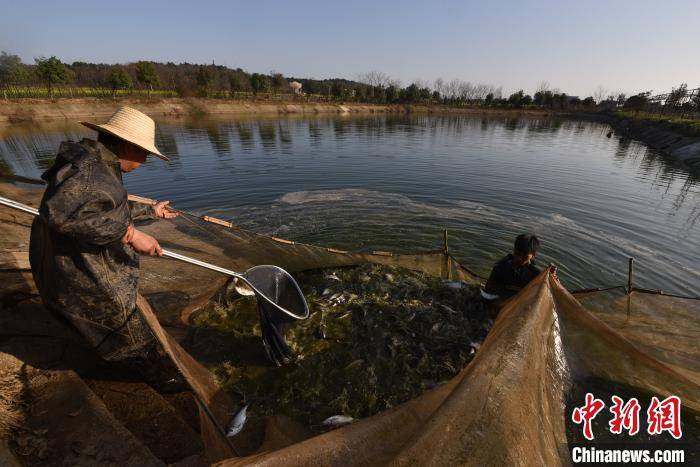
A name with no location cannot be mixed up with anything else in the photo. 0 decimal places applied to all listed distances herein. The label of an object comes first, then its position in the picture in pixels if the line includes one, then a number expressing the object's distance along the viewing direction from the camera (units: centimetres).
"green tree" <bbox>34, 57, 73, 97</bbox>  4781
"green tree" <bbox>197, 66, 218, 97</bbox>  6794
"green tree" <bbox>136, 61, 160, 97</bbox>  6094
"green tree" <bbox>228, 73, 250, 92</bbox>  7394
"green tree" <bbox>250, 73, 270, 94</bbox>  7731
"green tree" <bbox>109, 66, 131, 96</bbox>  5506
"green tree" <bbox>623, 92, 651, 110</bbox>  7156
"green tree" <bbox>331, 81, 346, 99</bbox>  9062
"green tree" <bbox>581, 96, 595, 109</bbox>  10375
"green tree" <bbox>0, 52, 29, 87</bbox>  5056
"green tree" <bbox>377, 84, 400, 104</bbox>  9619
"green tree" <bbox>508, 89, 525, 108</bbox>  9969
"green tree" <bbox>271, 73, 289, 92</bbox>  8670
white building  11544
